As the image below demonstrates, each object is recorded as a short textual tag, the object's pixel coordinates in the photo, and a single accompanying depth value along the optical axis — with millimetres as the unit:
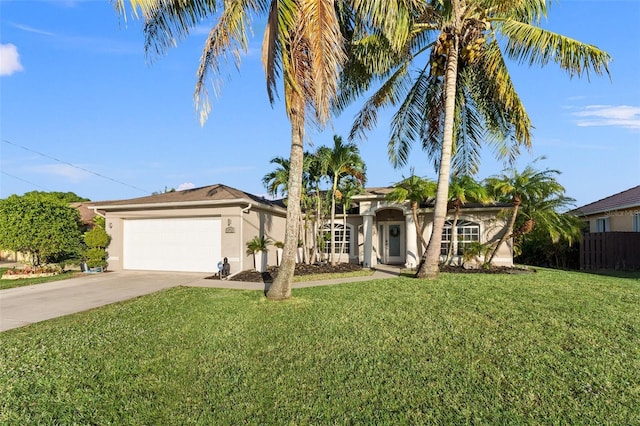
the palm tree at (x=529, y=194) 13102
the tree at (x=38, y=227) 14320
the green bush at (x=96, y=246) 14773
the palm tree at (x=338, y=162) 14852
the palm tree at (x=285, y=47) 7027
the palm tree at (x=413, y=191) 13805
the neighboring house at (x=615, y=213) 15997
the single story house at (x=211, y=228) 14031
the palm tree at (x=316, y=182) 15047
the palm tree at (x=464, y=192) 13098
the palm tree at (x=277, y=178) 15195
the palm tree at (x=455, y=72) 10289
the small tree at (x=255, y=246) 14211
